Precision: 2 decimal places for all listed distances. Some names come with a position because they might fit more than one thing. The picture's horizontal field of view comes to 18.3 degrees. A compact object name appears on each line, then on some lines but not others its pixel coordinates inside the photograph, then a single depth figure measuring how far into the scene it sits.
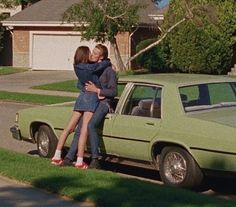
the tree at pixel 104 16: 31.33
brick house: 39.78
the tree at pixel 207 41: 33.69
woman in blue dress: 10.32
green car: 8.89
